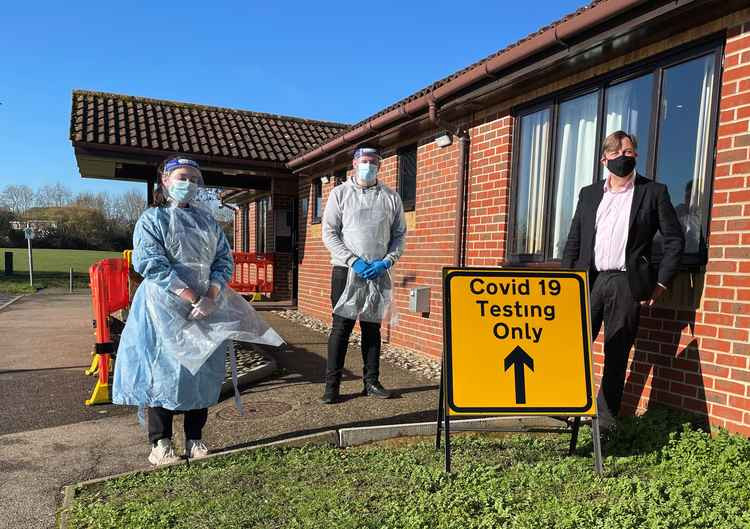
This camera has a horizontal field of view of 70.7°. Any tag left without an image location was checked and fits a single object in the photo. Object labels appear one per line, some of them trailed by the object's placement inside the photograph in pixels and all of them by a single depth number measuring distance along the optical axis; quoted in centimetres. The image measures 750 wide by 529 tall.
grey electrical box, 651
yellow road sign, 297
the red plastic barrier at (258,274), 1290
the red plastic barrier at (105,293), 475
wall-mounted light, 630
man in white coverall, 434
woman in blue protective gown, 305
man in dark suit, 328
